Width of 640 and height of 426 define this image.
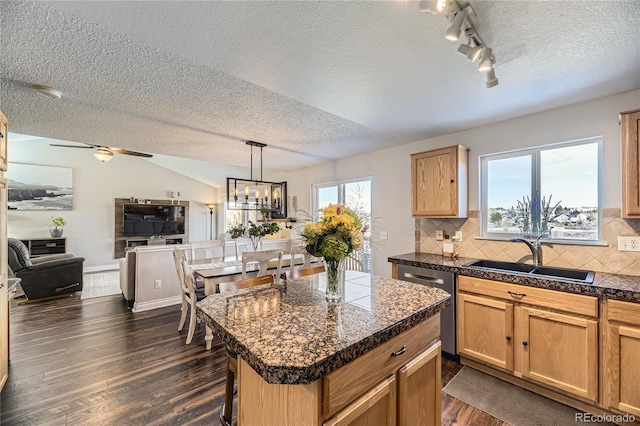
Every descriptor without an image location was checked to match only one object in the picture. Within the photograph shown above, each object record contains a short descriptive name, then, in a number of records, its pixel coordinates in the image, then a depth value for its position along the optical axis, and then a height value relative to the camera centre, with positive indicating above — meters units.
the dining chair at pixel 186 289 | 2.88 -0.89
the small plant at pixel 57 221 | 6.42 -0.19
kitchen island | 0.83 -0.49
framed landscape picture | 6.25 +0.66
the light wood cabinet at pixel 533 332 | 1.78 -0.94
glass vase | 1.32 -0.34
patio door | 4.07 +0.31
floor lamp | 9.19 -0.13
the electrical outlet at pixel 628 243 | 2.01 -0.25
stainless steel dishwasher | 2.40 -0.86
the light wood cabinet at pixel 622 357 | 1.61 -0.93
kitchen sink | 2.12 -0.52
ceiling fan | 4.03 +1.01
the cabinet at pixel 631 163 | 1.83 +0.35
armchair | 4.16 -1.00
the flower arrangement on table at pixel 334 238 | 1.26 -0.13
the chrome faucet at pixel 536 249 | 2.34 -0.34
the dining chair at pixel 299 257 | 3.07 -0.64
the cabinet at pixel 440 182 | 2.76 +0.34
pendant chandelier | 3.96 +0.30
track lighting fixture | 1.14 +0.90
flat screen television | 7.52 -0.20
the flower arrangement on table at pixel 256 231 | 3.48 -0.25
